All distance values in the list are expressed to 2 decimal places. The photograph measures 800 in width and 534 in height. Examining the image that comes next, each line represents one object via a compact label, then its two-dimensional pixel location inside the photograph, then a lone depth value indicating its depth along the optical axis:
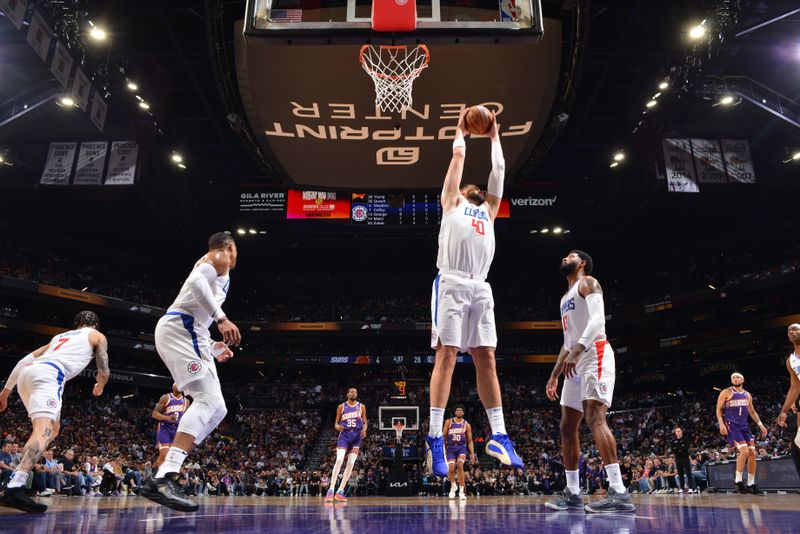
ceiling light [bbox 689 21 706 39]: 15.81
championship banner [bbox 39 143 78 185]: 21.47
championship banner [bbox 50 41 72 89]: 15.44
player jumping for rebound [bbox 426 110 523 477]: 4.32
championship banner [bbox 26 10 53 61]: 14.12
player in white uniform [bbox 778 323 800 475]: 8.09
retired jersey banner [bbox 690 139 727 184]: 21.22
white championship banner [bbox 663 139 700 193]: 20.72
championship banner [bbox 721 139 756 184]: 21.39
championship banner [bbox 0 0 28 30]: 13.04
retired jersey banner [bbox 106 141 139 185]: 21.44
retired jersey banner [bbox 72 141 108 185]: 21.58
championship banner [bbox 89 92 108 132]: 18.05
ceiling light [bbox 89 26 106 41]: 15.89
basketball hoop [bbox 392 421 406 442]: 25.61
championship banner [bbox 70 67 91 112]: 16.70
